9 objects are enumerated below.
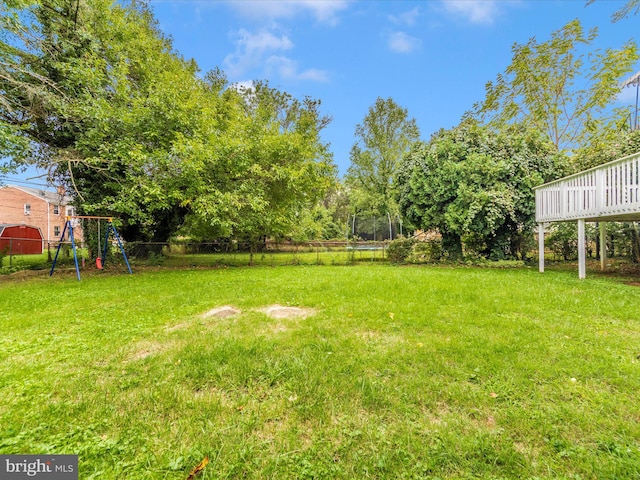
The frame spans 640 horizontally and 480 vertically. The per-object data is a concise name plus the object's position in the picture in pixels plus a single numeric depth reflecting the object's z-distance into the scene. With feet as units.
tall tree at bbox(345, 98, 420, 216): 76.38
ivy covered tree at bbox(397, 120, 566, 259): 32.45
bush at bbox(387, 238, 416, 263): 40.93
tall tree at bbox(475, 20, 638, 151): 41.52
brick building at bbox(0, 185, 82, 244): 86.22
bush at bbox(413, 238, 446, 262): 40.22
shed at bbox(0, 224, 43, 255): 65.08
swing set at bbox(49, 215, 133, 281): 28.19
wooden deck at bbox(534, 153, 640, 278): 20.17
